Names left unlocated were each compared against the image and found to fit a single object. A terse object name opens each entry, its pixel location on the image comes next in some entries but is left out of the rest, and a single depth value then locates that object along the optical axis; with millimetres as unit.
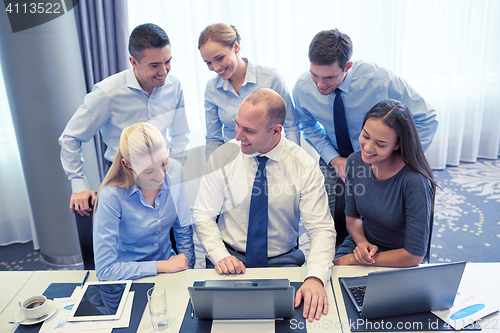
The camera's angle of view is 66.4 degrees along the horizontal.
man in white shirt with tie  1597
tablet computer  1188
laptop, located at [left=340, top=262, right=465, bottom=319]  1074
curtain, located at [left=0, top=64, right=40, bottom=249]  2854
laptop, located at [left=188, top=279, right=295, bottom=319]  1066
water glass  1145
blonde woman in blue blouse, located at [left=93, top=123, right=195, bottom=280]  1424
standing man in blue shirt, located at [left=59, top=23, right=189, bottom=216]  1873
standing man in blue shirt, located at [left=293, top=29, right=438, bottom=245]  1882
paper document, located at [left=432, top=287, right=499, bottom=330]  1121
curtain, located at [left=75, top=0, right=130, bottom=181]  2611
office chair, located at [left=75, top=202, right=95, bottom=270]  1713
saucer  1172
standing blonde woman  1956
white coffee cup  1178
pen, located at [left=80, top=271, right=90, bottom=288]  1371
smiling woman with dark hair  1493
